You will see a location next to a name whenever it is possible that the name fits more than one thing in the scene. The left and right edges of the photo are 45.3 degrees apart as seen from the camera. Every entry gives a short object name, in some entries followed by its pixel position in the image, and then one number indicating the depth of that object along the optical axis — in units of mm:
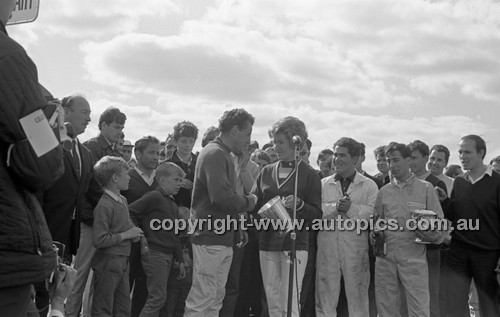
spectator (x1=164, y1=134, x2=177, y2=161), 9430
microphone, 6185
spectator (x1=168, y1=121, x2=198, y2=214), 7828
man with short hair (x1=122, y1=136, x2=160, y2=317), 7307
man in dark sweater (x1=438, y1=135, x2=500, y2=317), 7188
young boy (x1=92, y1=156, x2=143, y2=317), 6012
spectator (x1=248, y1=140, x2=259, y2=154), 9472
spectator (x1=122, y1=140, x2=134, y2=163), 9117
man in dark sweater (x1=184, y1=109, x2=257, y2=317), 6129
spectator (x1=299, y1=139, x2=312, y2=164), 8613
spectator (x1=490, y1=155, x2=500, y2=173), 11591
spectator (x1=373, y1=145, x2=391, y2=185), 9938
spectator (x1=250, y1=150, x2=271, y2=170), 9461
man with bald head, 5070
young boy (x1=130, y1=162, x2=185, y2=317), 6863
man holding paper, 2252
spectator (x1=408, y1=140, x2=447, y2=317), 7867
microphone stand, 5953
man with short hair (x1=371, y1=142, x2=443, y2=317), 7312
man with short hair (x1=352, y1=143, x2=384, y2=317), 8023
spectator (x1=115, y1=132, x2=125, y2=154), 8864
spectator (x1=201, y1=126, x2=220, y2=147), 8359
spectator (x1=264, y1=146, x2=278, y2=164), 9786
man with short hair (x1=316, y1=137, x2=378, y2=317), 7316
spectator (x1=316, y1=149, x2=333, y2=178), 9670
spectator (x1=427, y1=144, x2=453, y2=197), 9312
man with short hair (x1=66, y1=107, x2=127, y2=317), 6051
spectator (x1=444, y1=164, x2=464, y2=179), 12180
